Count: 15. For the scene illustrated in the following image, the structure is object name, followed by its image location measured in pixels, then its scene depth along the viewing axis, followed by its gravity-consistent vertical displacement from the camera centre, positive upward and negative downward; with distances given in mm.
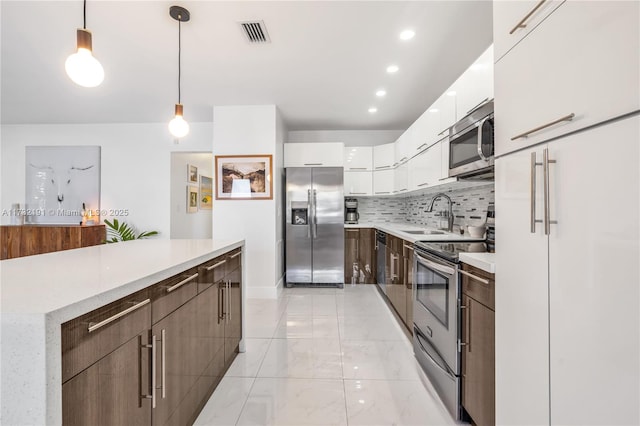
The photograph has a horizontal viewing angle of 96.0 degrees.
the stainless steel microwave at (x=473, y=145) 1710 +465
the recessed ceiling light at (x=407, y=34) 2336 +1475
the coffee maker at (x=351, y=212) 4871 +35
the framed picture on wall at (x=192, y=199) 5871 +321
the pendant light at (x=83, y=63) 1438 +760
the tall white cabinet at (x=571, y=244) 718 -92
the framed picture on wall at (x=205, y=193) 6582 +500
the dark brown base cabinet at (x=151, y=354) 784 -517
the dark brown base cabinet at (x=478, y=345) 1342 -651
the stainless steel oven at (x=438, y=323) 1617 -702
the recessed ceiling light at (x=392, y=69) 2880 +1479
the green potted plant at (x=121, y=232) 4730 -311
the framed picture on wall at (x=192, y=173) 5883 +853
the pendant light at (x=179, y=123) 2204 +738
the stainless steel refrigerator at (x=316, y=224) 4348 -151
